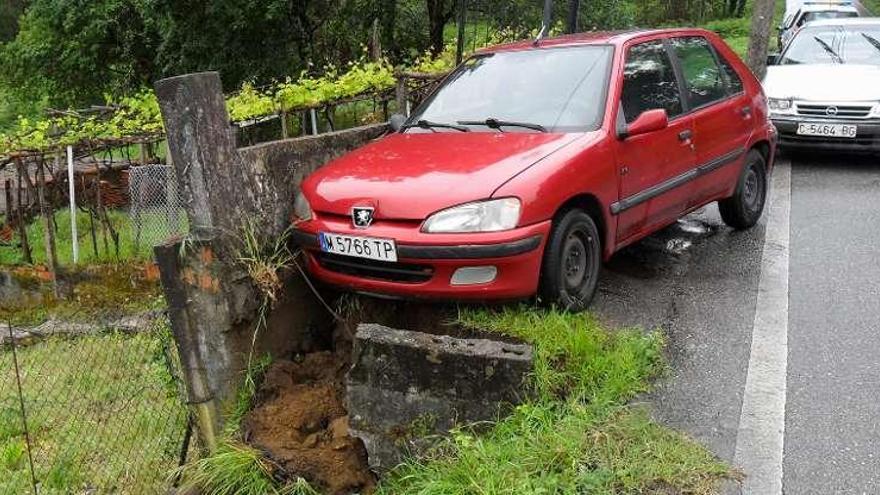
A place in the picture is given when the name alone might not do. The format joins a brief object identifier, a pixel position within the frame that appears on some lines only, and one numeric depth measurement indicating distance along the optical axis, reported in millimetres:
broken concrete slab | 3572
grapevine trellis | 7449
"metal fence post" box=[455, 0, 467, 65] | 10135
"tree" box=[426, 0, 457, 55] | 15297
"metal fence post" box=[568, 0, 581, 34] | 9016
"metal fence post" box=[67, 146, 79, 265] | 7398
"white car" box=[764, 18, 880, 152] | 7957
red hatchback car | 3908
